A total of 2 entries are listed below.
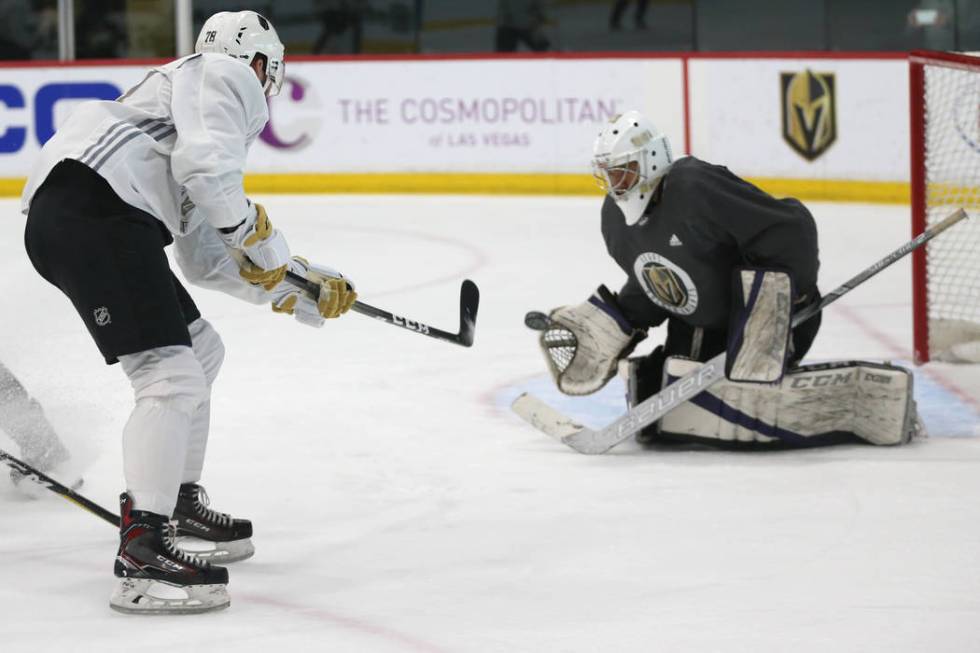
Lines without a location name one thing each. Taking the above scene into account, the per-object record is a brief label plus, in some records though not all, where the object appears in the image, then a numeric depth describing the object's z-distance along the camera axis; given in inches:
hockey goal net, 369.1
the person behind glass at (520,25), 840.3
